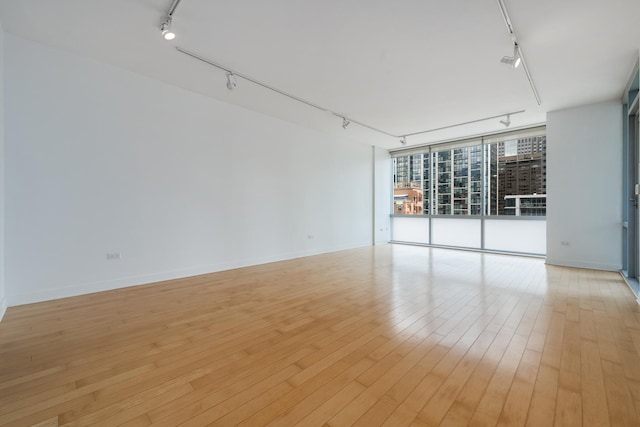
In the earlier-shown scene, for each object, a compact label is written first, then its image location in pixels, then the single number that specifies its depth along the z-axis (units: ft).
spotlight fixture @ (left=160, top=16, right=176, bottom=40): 9.20
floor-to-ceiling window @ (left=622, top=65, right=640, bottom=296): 14.44
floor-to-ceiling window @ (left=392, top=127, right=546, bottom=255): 21.72
